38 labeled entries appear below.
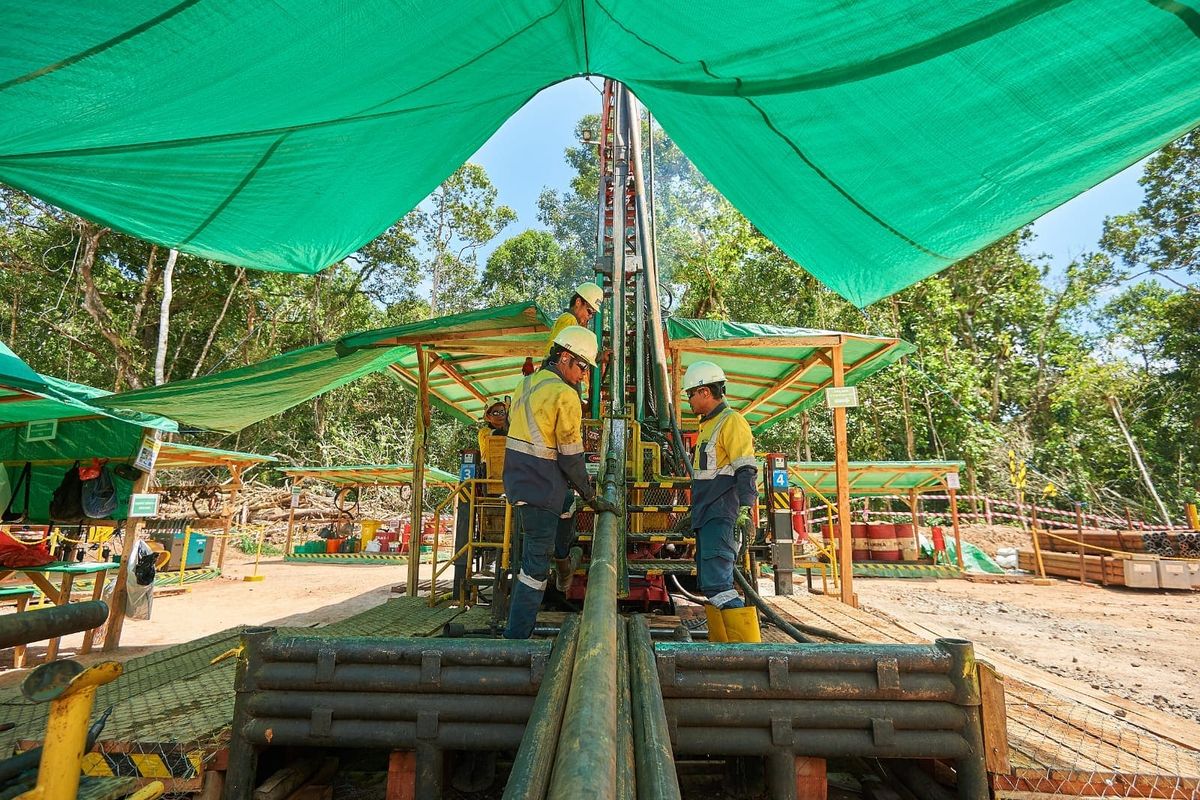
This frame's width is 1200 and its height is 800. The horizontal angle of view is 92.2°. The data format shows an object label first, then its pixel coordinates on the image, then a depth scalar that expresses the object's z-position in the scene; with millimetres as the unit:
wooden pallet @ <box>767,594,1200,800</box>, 2385
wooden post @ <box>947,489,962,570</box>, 14241
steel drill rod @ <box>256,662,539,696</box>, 2262
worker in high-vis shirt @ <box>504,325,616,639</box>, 3963
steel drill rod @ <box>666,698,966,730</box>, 2203
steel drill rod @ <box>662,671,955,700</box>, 2219
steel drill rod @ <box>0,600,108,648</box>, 1523
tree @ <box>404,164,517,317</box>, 32969
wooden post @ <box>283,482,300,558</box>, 18172
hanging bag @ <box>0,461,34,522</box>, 7917
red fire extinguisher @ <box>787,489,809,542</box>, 10031
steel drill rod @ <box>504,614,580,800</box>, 1292
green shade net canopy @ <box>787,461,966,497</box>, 13225
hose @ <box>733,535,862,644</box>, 3662
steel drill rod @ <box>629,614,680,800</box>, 1318
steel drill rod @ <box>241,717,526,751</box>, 2230
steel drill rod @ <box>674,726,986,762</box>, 2184
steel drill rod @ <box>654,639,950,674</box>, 2246
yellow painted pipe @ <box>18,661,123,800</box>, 1613
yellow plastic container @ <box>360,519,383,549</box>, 19062
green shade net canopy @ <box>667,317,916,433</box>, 7980
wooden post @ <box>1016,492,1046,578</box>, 13805
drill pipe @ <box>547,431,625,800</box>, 1031
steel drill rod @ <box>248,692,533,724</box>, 2250
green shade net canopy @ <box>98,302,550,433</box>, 6016
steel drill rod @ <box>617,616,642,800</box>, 1276
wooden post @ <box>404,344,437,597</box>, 6898
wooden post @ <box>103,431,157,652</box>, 6652
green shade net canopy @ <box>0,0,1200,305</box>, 2428
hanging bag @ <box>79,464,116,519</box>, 7605
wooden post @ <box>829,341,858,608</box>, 6969
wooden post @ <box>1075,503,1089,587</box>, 13734
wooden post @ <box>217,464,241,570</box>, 13414
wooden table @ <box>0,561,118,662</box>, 5684
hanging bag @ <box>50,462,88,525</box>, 7570
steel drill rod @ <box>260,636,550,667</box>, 2309
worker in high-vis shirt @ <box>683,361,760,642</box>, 3992
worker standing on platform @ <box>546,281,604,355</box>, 5586
